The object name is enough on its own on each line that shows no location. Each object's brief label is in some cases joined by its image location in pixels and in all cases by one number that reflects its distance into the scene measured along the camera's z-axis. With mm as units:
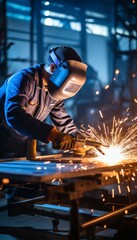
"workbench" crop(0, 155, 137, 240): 2484
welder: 3123
